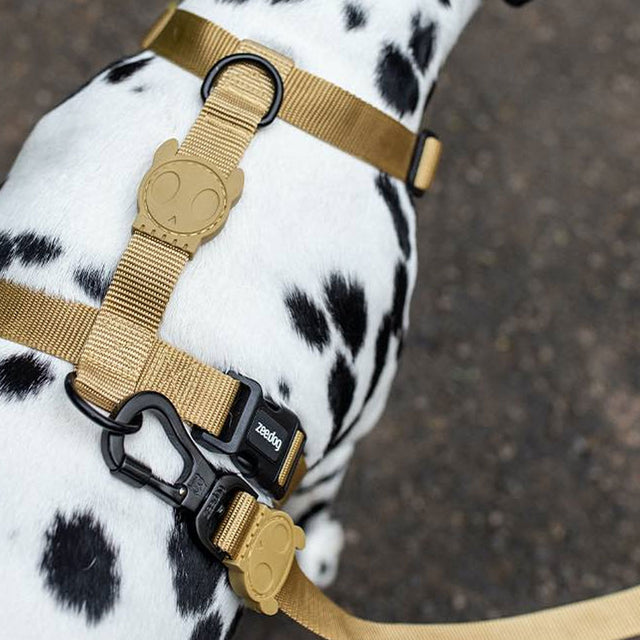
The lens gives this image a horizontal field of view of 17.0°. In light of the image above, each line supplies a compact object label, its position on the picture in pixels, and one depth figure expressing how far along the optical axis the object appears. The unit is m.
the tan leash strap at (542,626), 0.80
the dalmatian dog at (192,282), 0.71
